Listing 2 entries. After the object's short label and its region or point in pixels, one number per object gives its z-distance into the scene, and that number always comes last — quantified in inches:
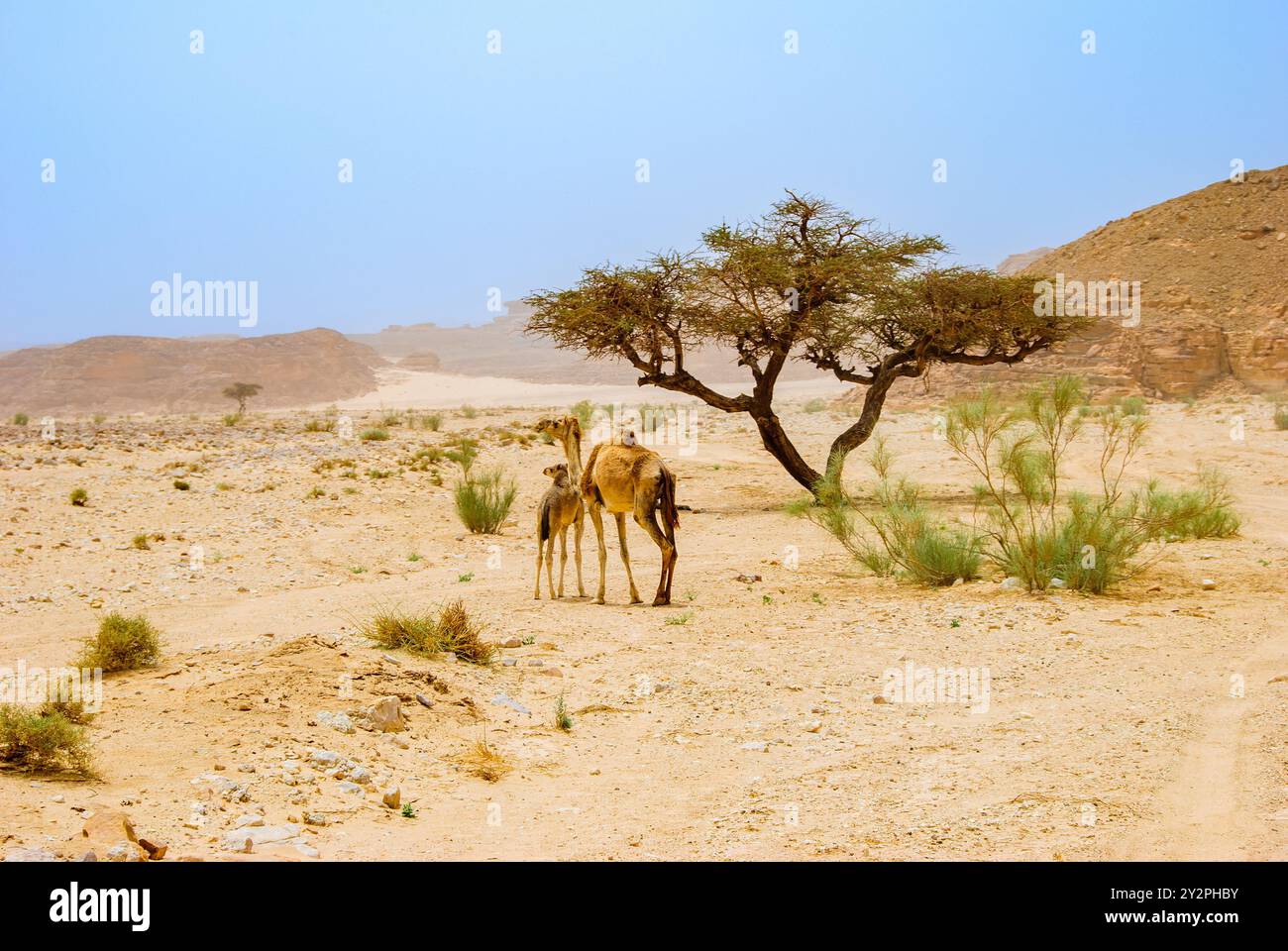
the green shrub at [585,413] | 1228.1
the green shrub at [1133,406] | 1341.4
